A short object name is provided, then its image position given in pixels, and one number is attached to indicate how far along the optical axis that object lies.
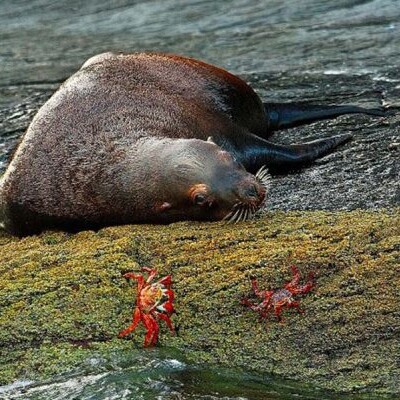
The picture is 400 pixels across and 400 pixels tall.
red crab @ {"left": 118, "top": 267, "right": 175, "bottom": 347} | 11.73
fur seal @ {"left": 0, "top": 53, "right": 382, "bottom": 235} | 14.53
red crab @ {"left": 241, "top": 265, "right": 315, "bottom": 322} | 11.68
